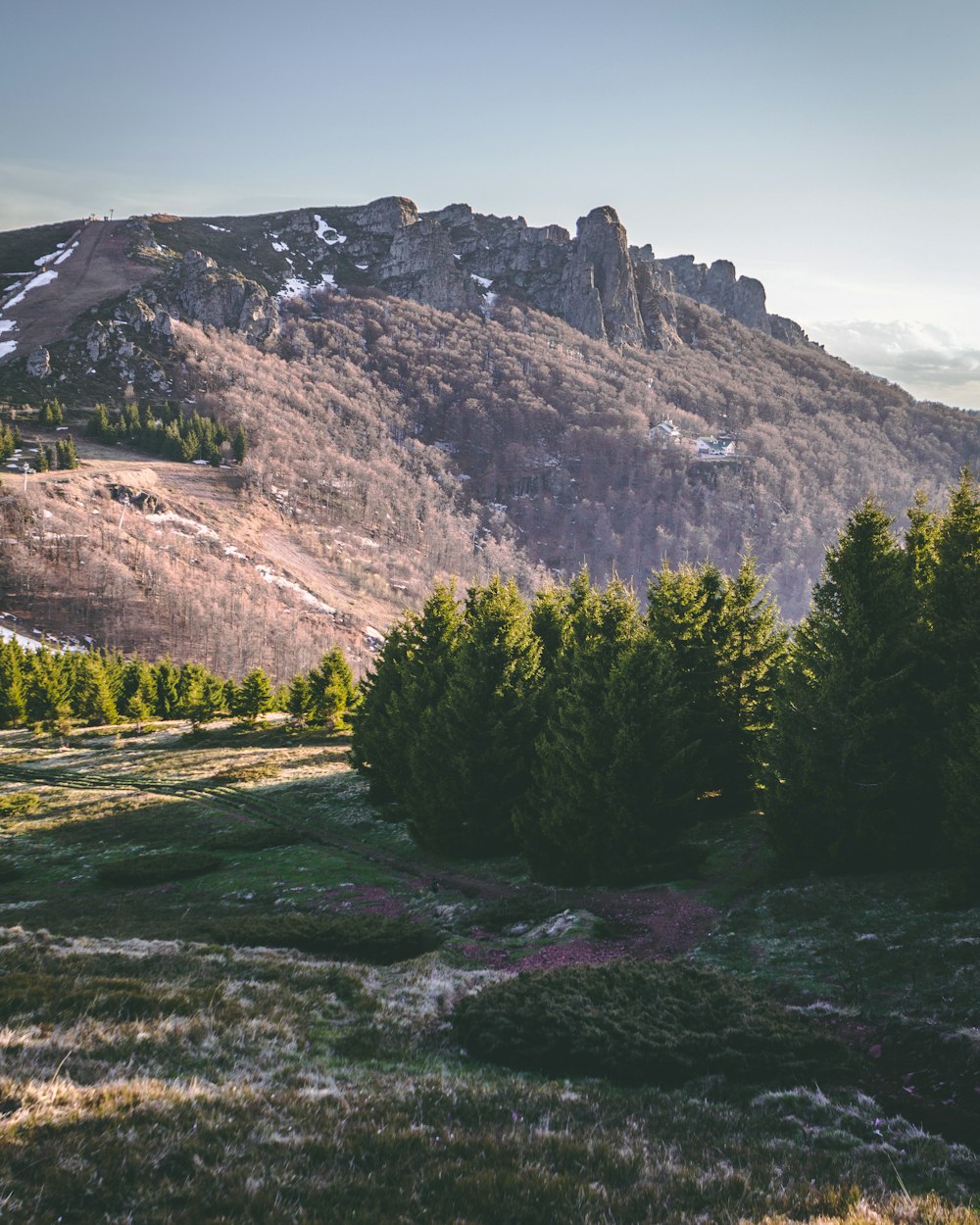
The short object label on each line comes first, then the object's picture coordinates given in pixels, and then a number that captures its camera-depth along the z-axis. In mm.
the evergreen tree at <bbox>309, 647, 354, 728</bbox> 74000
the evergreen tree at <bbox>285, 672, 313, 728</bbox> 73750
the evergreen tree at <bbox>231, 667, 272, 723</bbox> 77500
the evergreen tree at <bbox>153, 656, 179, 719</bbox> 98812
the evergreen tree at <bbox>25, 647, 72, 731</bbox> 89375
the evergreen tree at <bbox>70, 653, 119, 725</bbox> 90562
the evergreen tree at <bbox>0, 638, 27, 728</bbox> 90062
